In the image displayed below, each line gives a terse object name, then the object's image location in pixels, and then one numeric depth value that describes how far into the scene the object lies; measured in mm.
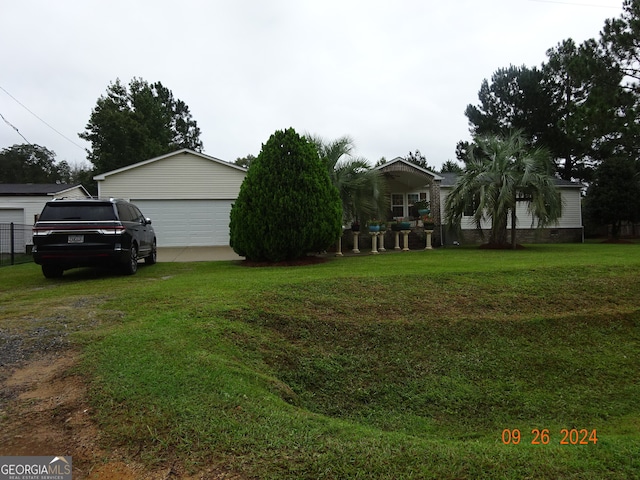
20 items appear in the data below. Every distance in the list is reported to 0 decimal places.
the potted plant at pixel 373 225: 14403
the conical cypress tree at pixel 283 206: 10227
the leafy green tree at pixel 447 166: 39838
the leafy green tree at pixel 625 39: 16125
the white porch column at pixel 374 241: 14617
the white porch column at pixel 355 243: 14894
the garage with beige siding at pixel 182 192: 16984
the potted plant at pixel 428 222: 15799
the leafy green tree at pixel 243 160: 48638
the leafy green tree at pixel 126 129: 35344
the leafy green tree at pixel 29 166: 41688
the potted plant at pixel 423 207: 16891
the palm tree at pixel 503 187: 13844
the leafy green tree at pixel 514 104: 30781
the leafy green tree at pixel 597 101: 16422
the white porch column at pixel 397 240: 15984
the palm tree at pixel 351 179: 13820
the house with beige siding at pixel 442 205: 16547
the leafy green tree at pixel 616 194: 19359
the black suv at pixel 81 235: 7883
